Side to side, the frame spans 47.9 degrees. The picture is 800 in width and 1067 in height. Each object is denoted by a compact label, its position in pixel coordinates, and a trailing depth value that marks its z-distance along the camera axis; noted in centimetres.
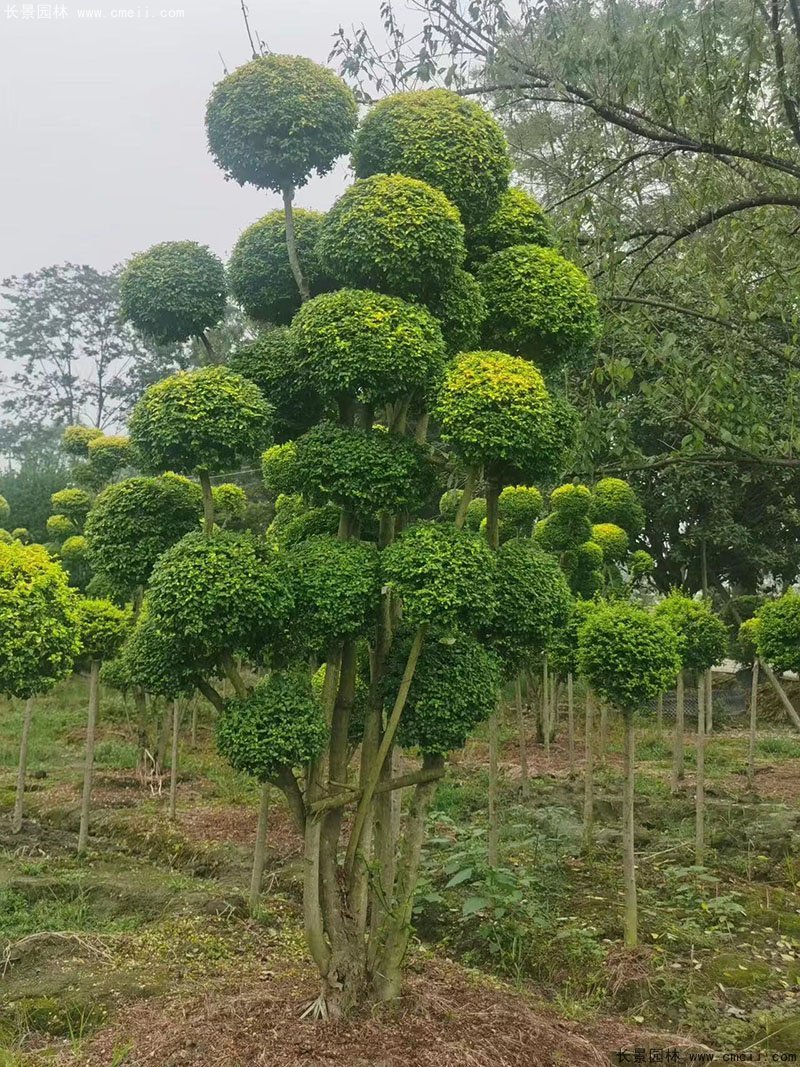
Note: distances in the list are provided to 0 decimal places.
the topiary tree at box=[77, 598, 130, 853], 743
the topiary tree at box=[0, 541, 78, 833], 462
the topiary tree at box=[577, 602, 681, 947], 519
